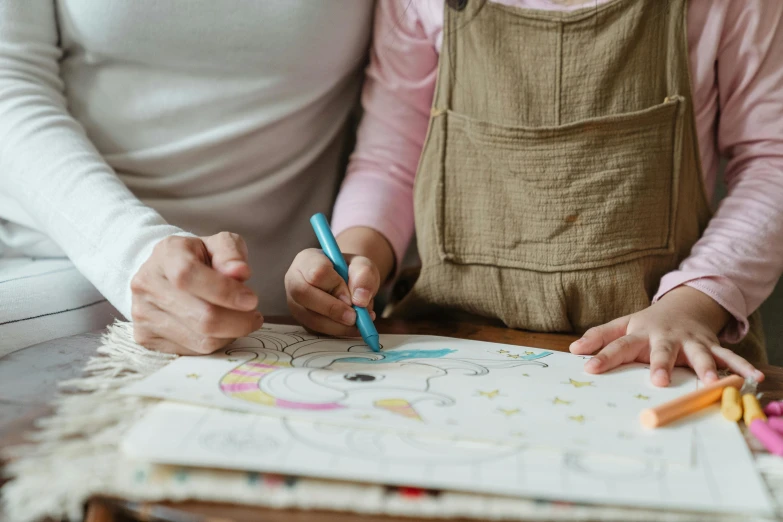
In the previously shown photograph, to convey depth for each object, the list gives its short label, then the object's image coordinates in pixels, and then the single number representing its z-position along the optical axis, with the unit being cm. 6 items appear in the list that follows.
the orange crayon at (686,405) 41
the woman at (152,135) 64
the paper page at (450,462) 34
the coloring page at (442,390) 40
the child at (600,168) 65
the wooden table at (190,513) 32
